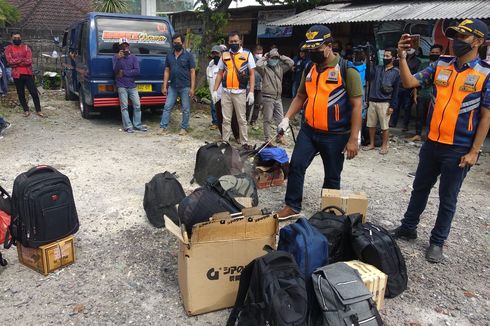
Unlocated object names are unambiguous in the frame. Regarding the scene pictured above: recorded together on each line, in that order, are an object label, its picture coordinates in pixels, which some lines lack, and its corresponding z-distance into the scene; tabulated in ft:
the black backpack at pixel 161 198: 13.43
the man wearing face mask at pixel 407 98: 28.81
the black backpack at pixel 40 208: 9.92
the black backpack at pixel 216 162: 16.49
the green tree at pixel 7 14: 46.18
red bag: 10.39
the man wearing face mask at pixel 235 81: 21.47
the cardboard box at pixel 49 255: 10.26
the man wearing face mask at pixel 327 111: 11.72
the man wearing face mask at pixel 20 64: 27.07
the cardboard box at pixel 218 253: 8.79
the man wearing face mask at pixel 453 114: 10.40
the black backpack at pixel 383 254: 9.77
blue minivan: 25.83
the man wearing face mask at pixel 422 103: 27.76
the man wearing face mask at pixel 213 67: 25.77
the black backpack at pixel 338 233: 10.09
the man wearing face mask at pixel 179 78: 24.95
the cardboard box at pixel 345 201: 12.54
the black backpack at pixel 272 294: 7.23
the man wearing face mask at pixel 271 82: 23.99
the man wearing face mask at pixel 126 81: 24.89
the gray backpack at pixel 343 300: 7.70
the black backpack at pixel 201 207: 9.62
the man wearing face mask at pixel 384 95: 23.79
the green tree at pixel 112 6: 62.18
